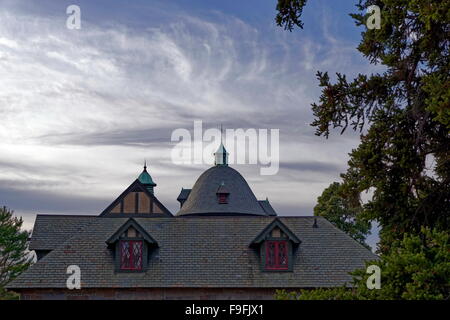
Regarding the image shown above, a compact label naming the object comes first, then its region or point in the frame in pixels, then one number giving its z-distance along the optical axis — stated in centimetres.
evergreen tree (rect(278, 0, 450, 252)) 1229
